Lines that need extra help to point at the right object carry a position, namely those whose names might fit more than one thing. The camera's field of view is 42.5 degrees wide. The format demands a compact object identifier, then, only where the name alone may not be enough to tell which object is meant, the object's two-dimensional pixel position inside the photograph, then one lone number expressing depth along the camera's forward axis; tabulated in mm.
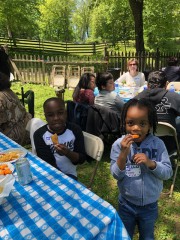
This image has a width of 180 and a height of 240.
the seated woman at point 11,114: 3304
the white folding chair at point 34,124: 2771
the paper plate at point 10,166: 1871
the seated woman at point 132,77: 5973
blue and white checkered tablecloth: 1201
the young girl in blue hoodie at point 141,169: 1669
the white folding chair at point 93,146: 2264
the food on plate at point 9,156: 2010
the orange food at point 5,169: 1764
